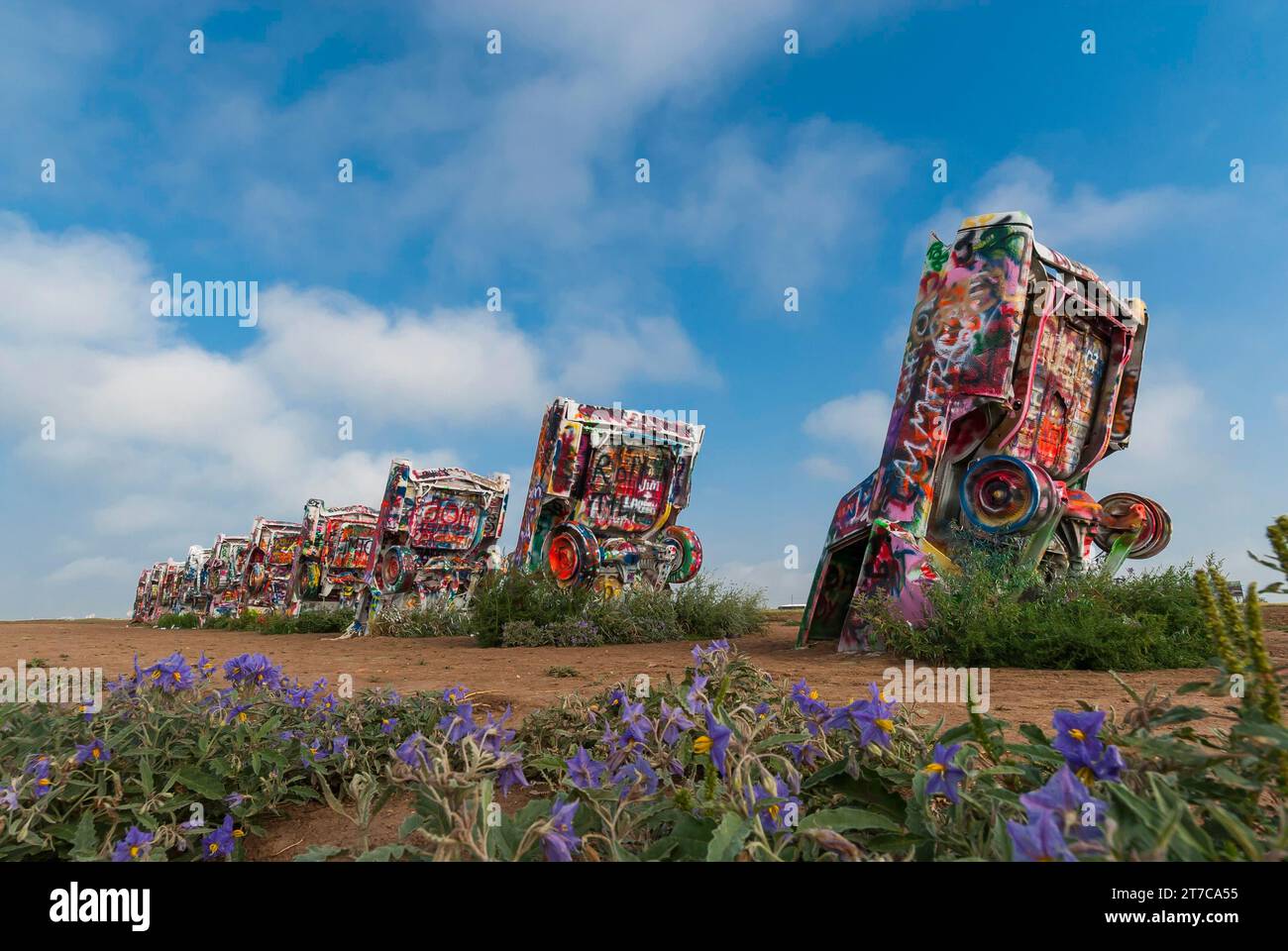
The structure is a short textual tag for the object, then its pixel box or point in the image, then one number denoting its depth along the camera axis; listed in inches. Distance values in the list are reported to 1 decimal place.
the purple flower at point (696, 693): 62.5
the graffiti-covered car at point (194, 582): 1565.0
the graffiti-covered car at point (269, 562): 1235.2
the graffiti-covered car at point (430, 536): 774.5
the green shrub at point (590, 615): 486.3
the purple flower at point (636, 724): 65.3
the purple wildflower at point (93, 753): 82.4
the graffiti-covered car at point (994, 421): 317.1
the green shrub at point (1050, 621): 248.8
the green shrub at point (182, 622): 1242.0
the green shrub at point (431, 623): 654.5
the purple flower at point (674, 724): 63.1
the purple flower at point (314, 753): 91.9
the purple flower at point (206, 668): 111.2
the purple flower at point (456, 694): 109.3
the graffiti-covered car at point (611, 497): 630.5
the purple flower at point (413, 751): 51.3
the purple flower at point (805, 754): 67.5
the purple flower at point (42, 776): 75.7
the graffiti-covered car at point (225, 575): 1353.3
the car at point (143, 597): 1875.0
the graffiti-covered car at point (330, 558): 1042.1
